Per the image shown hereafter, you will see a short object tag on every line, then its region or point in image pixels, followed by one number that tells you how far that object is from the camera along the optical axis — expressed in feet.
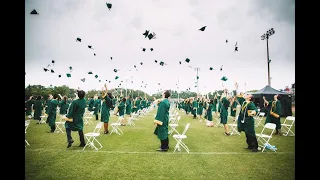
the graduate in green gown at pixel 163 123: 23.27
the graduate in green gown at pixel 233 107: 41.73
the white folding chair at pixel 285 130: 32.77
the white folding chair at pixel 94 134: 22.50
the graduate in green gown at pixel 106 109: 34.97
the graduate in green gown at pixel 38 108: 44.33
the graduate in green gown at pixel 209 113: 45.56
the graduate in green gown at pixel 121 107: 45.11
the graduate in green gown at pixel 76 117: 24.34
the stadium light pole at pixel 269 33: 84.19
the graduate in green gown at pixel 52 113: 35.19
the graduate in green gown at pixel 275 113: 33.47
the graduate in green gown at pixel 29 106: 51.25
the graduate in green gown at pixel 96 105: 57.71
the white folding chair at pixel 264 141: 22.84
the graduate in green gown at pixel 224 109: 35.58
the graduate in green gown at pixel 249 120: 23.27
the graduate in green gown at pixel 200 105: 57.91
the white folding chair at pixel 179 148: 22.36
